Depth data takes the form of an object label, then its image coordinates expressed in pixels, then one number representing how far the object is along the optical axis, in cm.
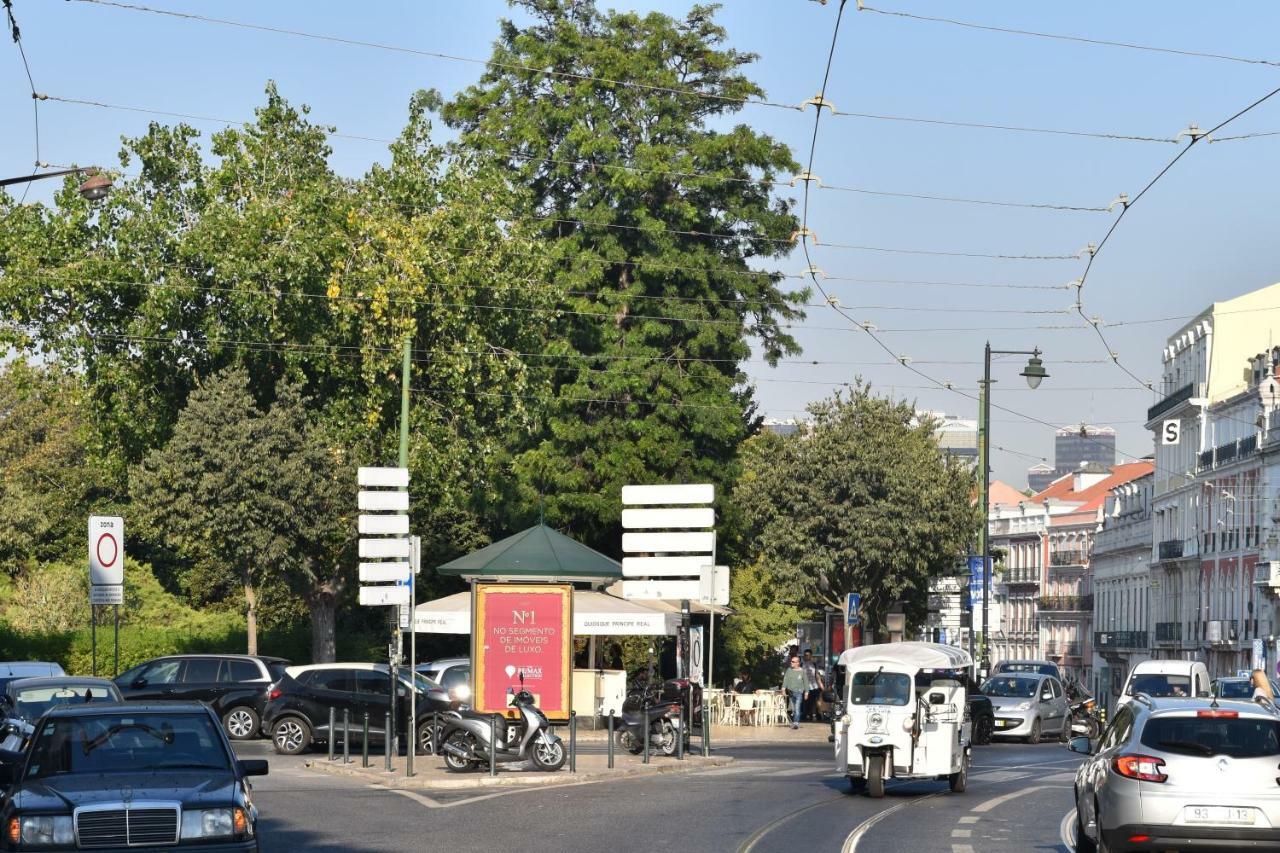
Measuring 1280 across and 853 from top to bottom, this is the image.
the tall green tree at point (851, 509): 5478
